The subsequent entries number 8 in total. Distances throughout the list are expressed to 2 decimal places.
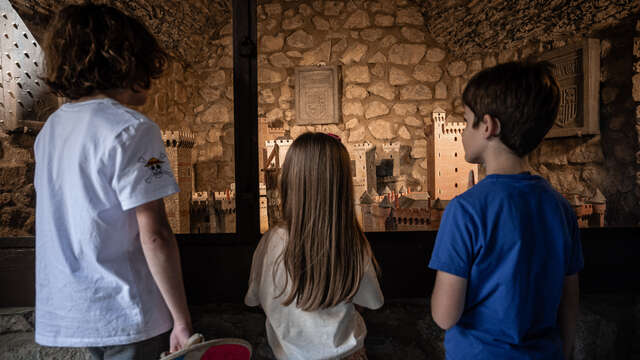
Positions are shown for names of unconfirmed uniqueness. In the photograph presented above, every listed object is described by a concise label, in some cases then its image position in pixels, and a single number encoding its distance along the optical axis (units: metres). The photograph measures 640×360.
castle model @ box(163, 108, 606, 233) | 2.06
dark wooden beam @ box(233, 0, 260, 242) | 2.02
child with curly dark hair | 1.01
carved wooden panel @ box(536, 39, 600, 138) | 2.41
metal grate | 2.15
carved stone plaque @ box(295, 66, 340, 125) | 3.39
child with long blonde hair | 1.28
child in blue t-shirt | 1.03
